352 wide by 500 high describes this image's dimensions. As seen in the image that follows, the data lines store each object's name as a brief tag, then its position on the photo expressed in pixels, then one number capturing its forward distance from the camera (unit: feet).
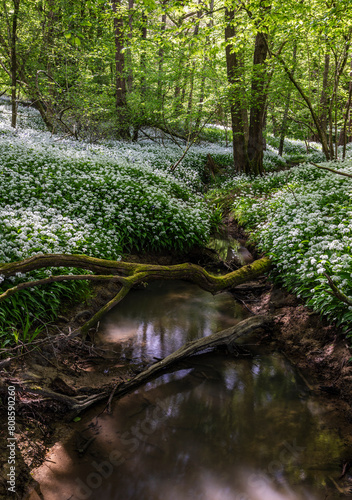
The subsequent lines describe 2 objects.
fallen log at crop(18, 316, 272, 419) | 11.41
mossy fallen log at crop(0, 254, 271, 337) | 11.74
